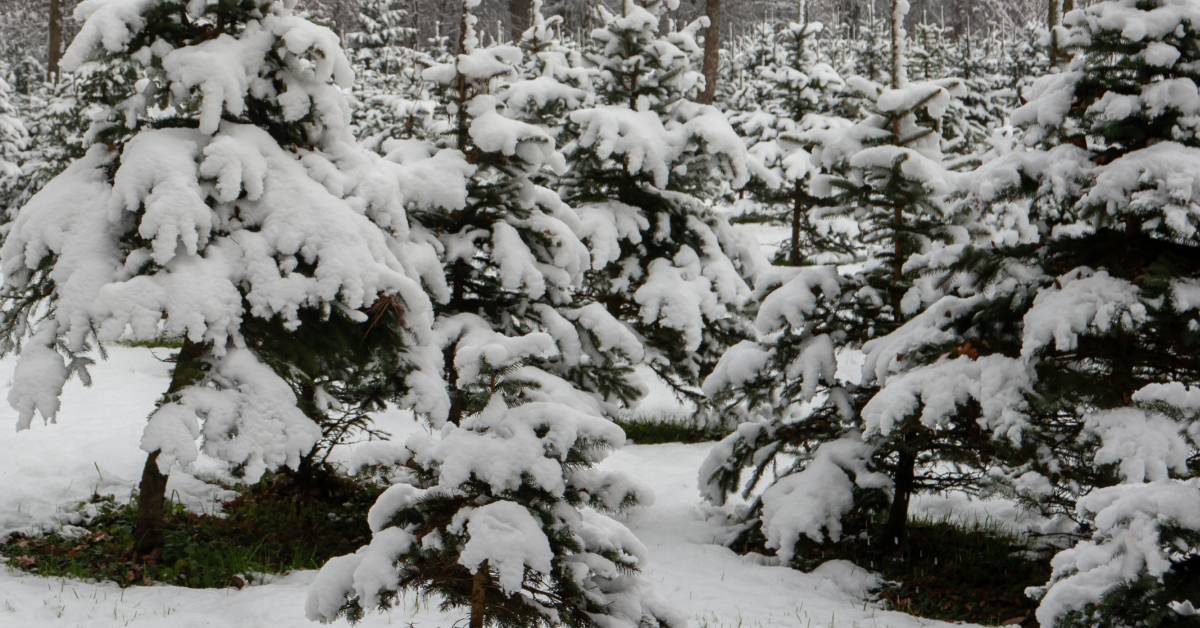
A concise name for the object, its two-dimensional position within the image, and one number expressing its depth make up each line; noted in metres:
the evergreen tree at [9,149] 27.89
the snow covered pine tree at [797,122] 15.37
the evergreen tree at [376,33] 41.50
